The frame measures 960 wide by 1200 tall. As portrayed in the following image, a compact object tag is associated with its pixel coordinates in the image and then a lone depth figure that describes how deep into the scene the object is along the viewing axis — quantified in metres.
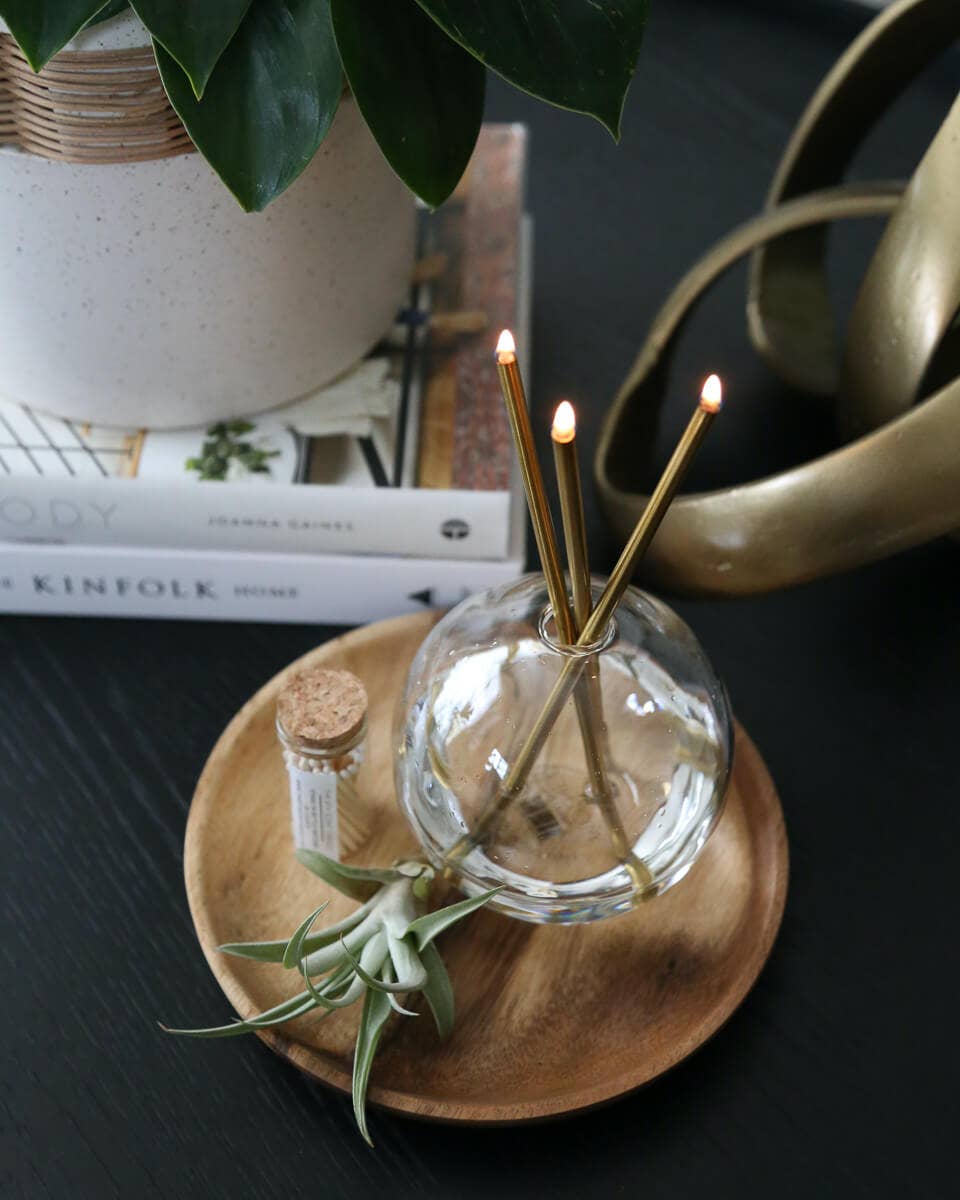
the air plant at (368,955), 0.40
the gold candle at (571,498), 0.34
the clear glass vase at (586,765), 0.43
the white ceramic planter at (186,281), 0.45
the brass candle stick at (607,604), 0.35
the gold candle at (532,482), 0.35
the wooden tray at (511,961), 0.42
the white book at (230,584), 0.55
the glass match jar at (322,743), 0.44
